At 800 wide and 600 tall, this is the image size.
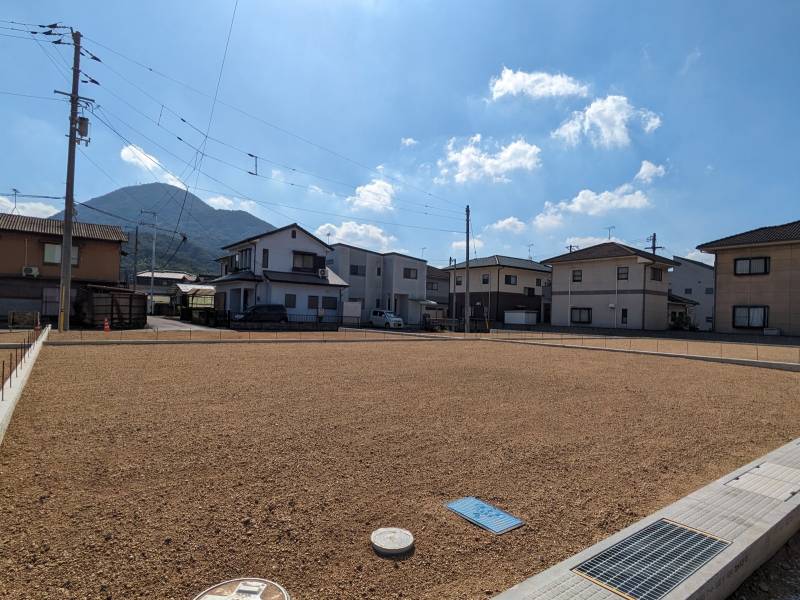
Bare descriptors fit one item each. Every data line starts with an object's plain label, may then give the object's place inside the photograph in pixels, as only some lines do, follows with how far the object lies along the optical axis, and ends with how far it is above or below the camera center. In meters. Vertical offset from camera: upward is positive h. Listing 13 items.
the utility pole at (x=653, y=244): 46.12 +7.51
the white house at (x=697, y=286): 44.75 +3.27
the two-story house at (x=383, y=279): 40.11 +2.78
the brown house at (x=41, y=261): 26.20 +2.37
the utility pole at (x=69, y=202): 19.31 +4.37
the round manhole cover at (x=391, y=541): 2.72 -1.48
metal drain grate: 2.43 -1.47
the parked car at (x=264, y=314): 27.61 -0.59
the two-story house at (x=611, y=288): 33.00 +2.15
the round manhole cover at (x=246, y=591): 2.26 -1.49
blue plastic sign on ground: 3.12 -1.50
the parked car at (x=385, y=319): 34.81 -0.89
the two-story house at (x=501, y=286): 42.47 +2.54
